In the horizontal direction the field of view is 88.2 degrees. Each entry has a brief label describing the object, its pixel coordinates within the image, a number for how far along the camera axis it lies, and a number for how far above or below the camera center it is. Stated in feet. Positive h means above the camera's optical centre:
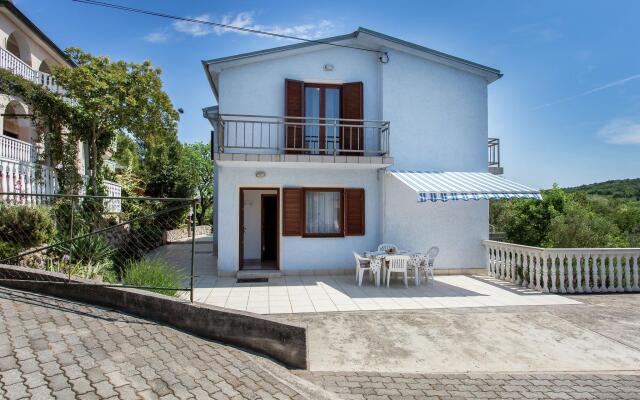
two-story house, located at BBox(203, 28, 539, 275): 46.83 +8.67
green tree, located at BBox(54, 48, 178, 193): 51.08 +16.60
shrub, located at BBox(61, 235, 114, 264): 36.21 -5.47
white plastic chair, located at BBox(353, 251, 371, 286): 42.39 -8.23
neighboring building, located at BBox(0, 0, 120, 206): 44.32 +19.93
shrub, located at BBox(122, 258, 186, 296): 28.63 -6.71
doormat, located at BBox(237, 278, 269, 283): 43.82 -10.45
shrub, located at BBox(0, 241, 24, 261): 31.83 -4.77
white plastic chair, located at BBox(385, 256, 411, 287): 40.96 -7.64
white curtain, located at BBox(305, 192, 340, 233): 48.83 -1.41
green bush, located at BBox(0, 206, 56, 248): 34.12 -2.50
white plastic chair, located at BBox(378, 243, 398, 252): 45.71 -6.12
